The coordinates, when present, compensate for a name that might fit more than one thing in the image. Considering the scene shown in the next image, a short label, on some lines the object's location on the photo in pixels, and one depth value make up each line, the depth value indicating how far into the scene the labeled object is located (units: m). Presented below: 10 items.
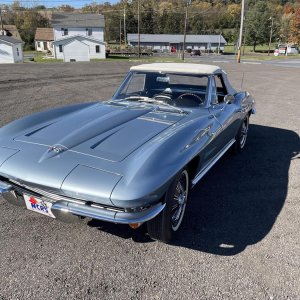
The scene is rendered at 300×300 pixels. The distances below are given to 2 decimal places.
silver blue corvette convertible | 2.46
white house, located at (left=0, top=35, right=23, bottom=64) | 38.72
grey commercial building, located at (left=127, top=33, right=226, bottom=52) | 84.62
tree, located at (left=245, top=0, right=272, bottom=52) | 76.31
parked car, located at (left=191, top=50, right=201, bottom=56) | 63.84
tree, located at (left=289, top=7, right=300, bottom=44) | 61.66
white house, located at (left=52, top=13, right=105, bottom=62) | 59.31
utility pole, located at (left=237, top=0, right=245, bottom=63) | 27.35
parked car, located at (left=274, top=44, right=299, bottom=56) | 59.46
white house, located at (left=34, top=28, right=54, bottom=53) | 73.75
